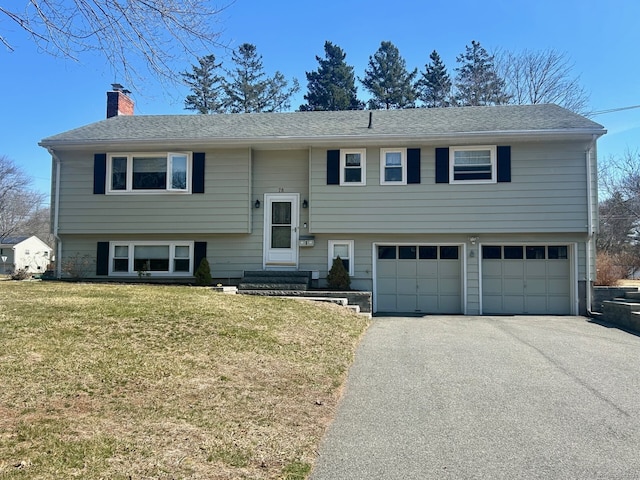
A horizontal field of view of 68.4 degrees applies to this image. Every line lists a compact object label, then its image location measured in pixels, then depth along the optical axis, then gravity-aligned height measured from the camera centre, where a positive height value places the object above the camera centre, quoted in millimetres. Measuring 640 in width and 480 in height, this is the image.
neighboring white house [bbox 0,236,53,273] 41594 +481
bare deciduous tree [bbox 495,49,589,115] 26844 +10276
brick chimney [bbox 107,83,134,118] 17641 +5933
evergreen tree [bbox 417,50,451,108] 33344 +12873
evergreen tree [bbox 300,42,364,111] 32781 +12782
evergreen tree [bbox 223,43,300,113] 31859 +11843
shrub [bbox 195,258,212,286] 13305 -397
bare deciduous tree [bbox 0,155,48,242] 42594 +5022
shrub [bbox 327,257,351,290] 13195 -425
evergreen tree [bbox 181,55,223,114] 29797 +10273
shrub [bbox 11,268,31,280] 14375 -518
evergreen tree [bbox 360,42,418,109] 33594 +13220
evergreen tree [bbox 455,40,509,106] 29203 +11964
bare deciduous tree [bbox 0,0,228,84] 4741 +2639
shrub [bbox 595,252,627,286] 15086 -261
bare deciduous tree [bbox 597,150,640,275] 30219 +3181
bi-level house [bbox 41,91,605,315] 13219 +1609
